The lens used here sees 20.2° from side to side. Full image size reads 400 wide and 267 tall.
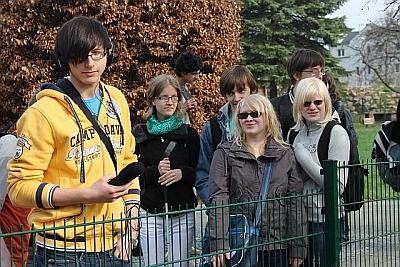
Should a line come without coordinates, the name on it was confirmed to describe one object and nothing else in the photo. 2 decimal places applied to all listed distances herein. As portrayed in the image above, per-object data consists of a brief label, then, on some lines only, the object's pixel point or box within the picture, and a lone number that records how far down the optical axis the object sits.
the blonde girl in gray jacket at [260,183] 6.49
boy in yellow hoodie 5.00
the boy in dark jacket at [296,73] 8.78
